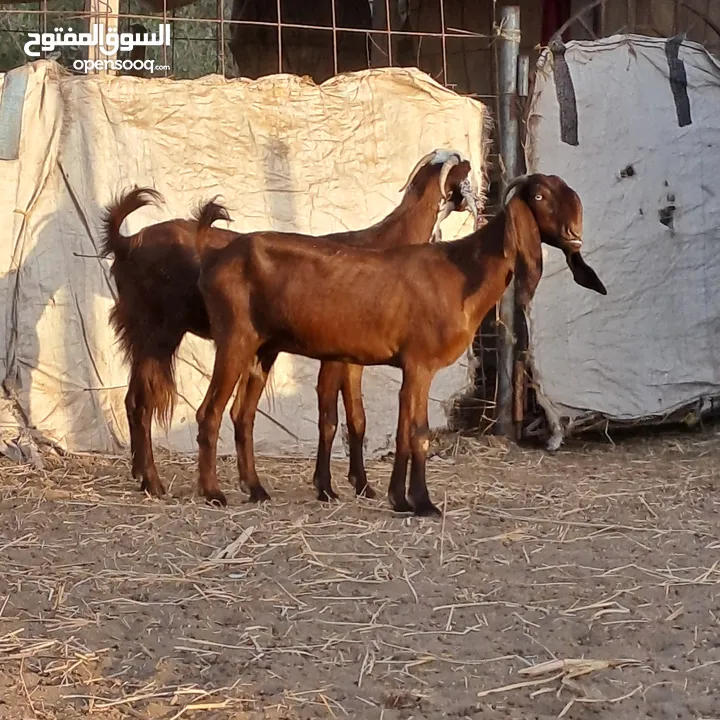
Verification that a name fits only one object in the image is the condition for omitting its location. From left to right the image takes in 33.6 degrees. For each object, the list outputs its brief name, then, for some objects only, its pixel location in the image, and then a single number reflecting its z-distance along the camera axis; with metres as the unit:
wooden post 6.75
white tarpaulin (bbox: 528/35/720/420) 7.41
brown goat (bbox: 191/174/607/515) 5.25
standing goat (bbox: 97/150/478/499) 5.91
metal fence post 7.52
